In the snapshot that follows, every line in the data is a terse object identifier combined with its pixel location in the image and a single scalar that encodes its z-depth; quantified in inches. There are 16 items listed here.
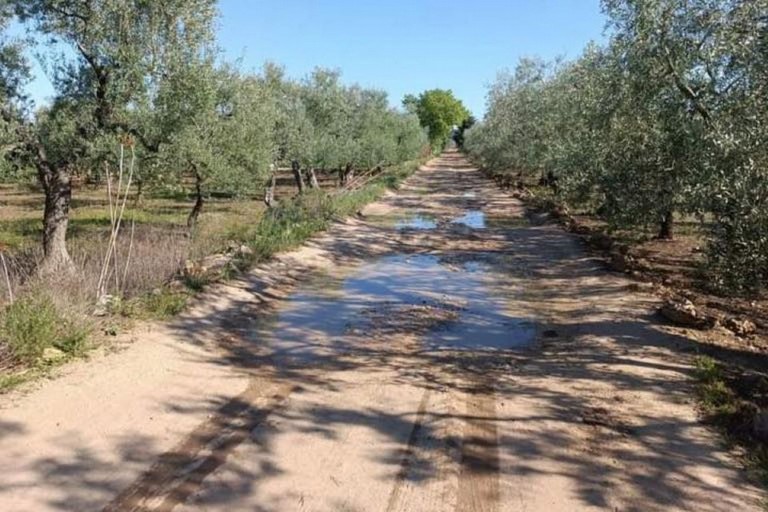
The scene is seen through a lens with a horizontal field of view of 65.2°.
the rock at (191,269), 434.9
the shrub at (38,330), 255.0
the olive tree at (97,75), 494.0
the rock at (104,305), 326.0
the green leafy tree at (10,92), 479.8
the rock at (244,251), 537.0
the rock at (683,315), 353.4
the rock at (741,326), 342.6
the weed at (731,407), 204.4
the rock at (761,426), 214.9
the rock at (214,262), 472.4
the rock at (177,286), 395.5
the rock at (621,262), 533.6
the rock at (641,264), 528.7
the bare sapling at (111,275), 340.8
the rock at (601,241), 649.6
